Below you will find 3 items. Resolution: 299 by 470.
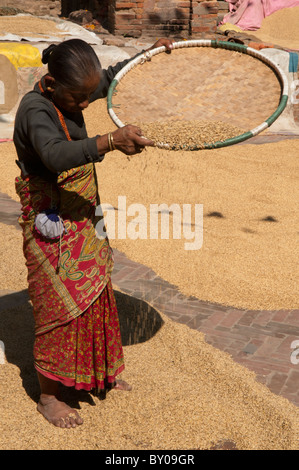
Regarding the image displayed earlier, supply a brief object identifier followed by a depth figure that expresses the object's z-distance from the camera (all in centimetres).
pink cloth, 1491
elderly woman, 253
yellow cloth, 1009
